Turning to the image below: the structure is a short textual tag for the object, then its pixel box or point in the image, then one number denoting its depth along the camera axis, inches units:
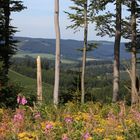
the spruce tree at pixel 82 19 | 1237.3
